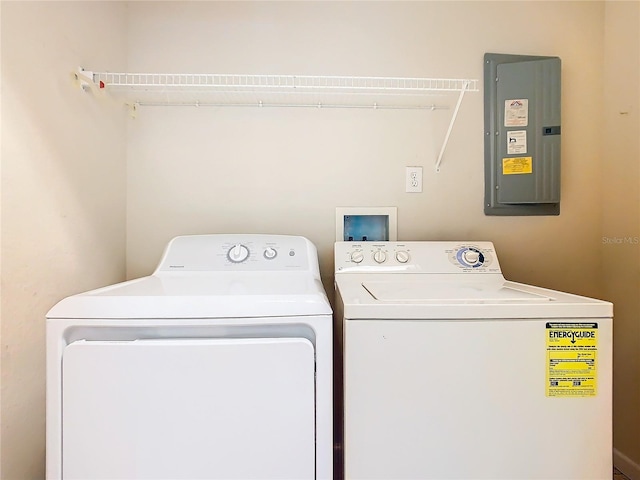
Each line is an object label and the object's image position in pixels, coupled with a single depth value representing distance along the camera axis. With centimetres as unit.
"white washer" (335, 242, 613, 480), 79
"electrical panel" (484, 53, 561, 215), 147
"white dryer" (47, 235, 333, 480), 74
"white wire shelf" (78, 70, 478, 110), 145
